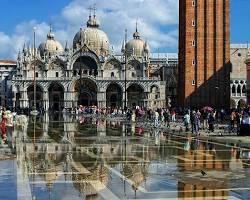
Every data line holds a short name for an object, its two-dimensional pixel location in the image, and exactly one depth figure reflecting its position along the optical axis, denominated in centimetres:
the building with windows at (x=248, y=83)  7406
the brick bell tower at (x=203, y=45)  7200
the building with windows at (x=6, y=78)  16900
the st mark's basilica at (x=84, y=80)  12062
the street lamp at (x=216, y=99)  7351
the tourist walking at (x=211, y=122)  3816
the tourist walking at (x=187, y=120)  4031
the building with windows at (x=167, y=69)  14375
